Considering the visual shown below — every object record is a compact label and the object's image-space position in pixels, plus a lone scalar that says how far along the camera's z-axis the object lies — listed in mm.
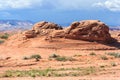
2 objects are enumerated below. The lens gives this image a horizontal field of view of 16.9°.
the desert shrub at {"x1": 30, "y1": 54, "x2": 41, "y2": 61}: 31731
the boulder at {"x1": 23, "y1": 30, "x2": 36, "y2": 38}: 43438
